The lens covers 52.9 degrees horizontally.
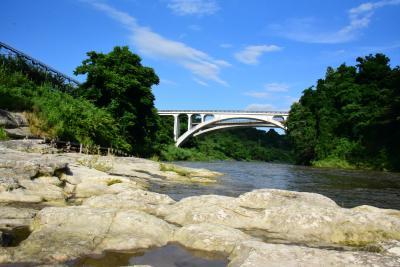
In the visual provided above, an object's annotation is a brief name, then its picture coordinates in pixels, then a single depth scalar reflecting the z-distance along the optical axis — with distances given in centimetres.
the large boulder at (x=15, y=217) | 561
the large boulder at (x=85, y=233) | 453
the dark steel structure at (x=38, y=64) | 2414
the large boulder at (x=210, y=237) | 511
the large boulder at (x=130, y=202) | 723
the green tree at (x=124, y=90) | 3045
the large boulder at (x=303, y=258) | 394
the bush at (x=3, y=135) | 1529
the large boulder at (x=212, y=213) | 651
